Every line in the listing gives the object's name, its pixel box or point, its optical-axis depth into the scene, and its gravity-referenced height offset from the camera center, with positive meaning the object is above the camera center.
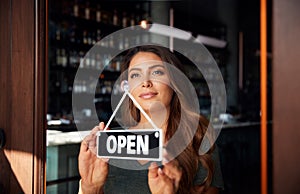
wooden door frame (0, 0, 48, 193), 2.14 +0.00
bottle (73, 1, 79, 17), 5.50 +1.12
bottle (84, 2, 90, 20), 5.42 +1.13
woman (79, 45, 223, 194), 1.65 -0.16
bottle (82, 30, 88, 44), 3.90 +0.56
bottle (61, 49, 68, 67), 4.39 +0.45
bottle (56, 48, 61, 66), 5.19 +0.49
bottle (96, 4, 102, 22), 5.15 +1.06
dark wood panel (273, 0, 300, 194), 1.30 -0.01
